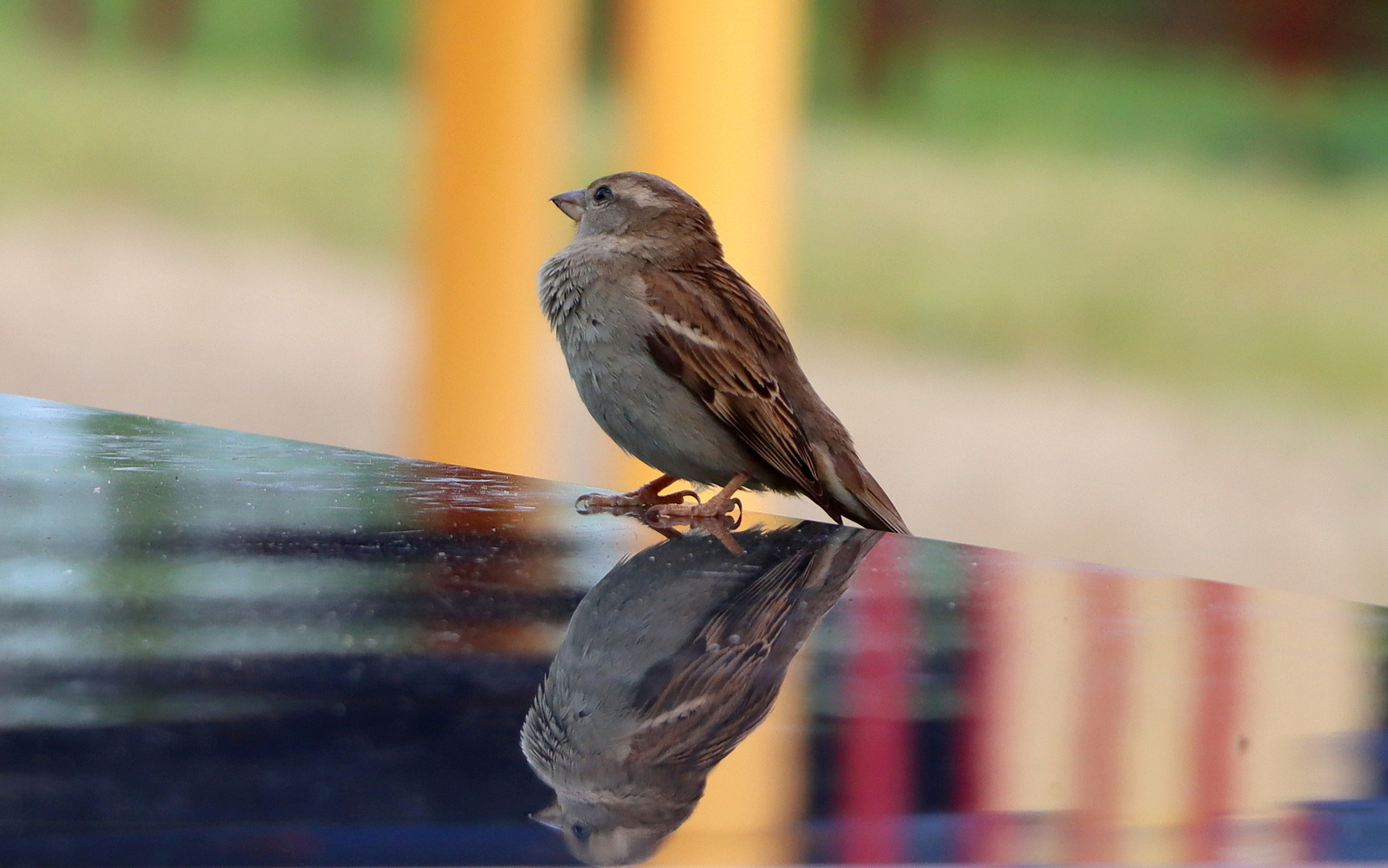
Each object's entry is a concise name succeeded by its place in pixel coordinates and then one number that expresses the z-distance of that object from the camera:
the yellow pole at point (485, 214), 10.34
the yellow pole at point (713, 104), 9.83
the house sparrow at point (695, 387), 5.07
